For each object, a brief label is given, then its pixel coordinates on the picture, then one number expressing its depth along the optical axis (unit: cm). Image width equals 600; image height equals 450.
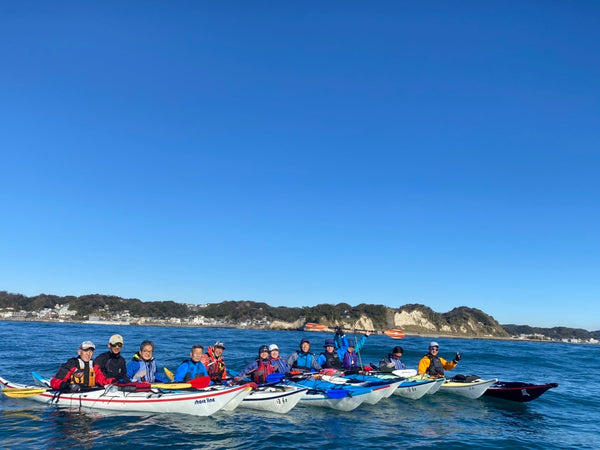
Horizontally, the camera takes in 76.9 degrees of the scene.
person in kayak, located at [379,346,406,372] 1655
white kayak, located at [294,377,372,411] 1239
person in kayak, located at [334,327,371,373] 1689
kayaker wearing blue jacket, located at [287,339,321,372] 1527
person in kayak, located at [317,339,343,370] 1655
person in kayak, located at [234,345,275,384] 1323
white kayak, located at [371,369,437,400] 1454
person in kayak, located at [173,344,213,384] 1188
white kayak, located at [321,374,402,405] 1315
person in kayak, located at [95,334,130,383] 1142
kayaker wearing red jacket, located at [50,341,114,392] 1080
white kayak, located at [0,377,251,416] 1061
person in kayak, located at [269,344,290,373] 1382
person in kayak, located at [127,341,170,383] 1162
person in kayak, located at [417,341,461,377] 1580
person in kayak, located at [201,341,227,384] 1272
